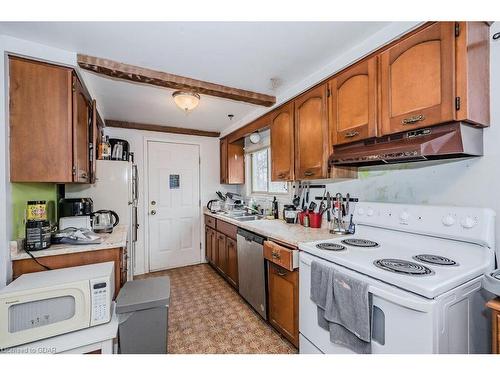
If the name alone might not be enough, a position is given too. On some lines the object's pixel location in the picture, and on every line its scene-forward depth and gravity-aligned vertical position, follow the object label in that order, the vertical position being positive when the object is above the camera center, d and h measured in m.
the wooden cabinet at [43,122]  1.52 +0.46
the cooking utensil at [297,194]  2.70 -0.09
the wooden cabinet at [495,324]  0.91 -0.55
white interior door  3.62 -0.27
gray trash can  1.42 -0.84
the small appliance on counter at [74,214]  2.01 -0.23
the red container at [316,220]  2.27 -0.33
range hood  1.20 +0.23
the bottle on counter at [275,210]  2.97 -0.30
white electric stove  0.97 -0.43
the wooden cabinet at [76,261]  1.53 -0.51
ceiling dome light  2.23 +0.87
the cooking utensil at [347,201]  2.09 -0.14
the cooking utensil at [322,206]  2.30 -0.20
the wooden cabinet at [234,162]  3.84 +0.43
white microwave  1.17 -0.63
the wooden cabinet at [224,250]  2.76 -0.85
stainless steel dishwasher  2.13 -0.82
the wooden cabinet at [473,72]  1.14 +0.58
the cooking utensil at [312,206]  2.43 -0.21
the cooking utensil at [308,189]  2.57 -0.03
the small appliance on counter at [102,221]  2.20 -0.32
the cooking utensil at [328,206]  2.24 -0.19
